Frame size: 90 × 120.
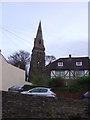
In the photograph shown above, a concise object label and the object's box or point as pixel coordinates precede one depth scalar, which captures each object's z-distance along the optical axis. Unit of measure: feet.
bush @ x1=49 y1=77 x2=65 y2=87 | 65.05
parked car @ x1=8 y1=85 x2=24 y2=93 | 52.28
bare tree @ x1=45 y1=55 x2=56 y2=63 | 115.01
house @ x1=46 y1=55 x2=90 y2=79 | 93.58
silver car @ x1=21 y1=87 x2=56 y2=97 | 41.25
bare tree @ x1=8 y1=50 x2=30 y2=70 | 104.12
